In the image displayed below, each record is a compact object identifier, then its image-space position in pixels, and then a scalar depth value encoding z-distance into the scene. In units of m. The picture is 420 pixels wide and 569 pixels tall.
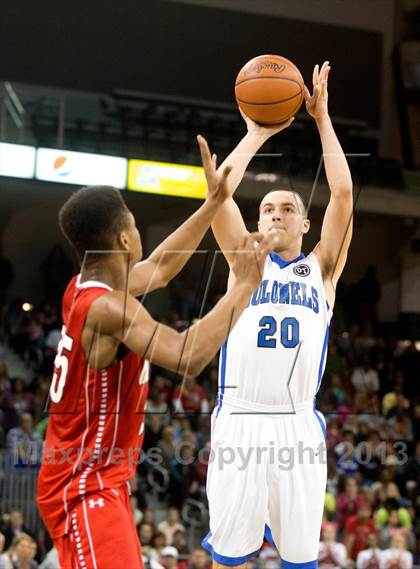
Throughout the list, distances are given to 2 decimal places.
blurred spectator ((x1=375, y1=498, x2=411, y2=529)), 12.17
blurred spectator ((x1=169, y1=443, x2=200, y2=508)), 12.48
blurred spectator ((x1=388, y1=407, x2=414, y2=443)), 14.76
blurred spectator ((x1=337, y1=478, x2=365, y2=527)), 12.20
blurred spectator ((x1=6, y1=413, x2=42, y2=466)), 12.30
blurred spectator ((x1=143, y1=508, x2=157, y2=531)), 11.07
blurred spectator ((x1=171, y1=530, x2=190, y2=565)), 11.07
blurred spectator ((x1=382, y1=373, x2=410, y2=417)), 15.36
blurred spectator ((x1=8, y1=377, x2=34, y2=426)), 13.64
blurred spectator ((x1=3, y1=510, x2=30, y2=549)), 10.56
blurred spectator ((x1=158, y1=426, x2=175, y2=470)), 12.76
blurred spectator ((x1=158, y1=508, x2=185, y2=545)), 11.29
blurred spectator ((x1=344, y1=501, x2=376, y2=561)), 11.59
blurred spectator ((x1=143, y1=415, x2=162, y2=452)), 12.84
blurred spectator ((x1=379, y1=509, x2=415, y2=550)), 11.70
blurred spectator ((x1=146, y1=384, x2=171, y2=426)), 13.30
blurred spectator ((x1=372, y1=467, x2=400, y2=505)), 12.78
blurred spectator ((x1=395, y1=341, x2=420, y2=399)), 16.47
